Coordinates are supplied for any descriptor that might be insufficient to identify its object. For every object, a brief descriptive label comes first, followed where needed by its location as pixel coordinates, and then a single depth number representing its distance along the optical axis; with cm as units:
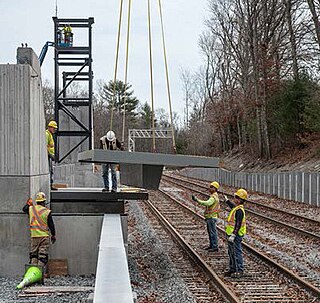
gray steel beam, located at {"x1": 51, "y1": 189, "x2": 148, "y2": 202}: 1509
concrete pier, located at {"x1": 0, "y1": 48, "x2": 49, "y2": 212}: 1248
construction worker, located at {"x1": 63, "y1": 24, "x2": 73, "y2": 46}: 2792
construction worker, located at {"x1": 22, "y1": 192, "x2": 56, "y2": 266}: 1212
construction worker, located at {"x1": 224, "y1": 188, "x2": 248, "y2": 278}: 1248
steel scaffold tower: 2813
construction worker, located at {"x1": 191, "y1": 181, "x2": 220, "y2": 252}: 1541
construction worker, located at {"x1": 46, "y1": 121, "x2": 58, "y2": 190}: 1515
